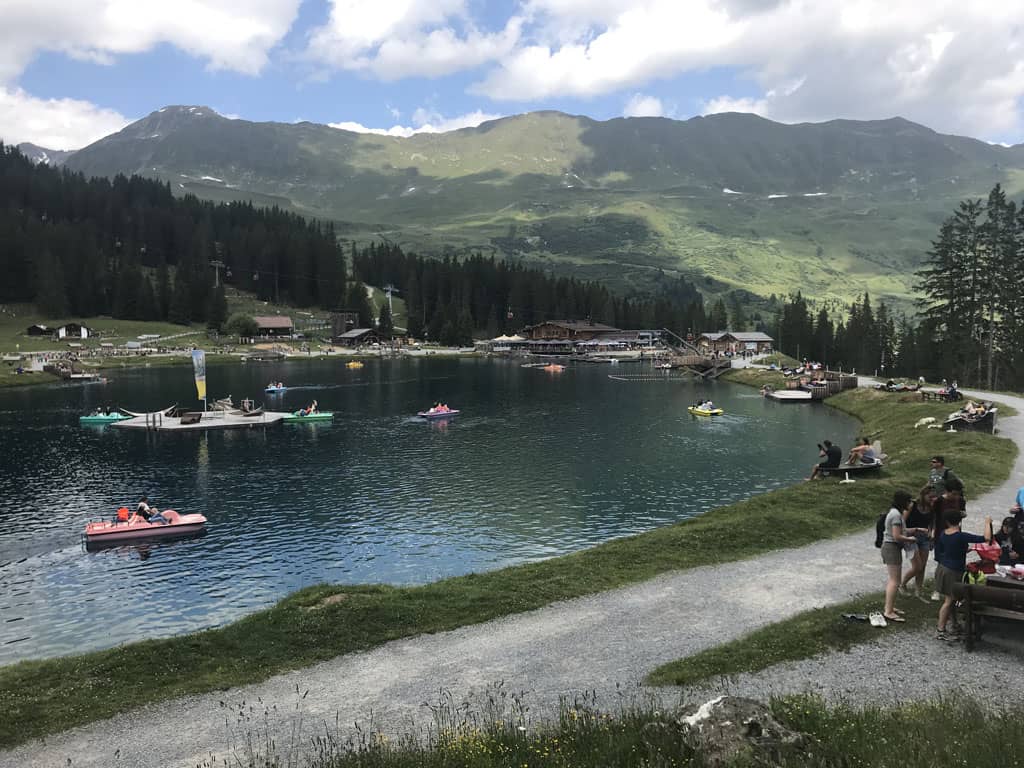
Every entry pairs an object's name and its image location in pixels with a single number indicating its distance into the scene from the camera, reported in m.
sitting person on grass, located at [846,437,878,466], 41.69
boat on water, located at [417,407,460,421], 88.06
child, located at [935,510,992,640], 16.53
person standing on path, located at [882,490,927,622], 18.23
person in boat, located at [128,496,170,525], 40.85
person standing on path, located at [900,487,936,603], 19.02
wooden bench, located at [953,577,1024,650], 15.82
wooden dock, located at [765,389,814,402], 103.38
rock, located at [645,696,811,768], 10.42
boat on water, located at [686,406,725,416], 89.54
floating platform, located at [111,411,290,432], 78.81
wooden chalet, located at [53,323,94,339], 174.46
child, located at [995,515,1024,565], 18.09
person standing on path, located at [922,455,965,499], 28.19
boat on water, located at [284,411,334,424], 85.44
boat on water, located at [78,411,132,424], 82.38
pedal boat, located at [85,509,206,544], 39.28
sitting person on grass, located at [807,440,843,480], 41.75
